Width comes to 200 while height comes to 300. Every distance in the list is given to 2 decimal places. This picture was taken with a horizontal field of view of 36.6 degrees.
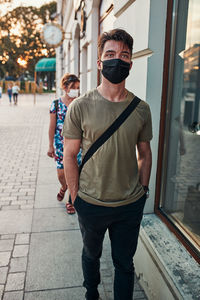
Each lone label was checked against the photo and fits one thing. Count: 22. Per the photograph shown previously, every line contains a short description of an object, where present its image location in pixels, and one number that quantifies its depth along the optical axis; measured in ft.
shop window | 9.04
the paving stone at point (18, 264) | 9.94
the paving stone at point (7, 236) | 11.95
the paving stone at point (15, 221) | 12.64
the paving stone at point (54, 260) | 9.41
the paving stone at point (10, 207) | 14.89
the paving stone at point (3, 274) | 9.44
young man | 6.57
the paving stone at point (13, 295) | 8.68
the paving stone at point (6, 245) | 11.20
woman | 13.65
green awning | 102.28
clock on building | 42.81
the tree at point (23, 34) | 169.99
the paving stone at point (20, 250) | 10.84
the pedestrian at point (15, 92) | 79.85
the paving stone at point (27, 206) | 15.10
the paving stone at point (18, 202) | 15.57
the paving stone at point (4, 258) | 10.30
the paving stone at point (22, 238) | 11.67
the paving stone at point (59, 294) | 8.74
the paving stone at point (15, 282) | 9.09
